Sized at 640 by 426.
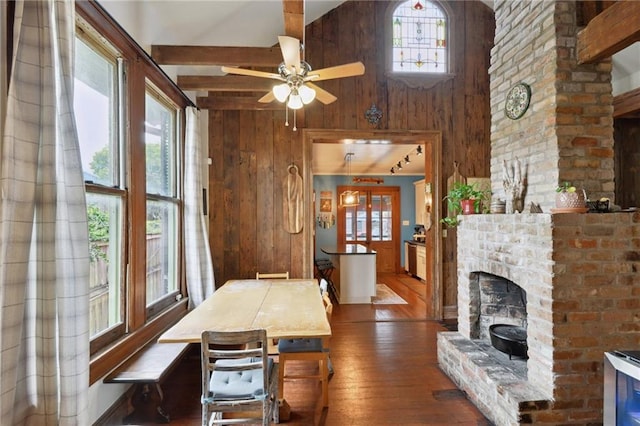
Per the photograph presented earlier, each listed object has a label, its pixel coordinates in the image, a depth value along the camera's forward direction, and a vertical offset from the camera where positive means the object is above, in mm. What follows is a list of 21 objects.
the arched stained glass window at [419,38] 4539 +2533
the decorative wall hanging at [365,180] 7466 +874
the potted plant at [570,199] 2084 +107
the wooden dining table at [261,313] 2168 -748
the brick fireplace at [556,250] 2084 -241
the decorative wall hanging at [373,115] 4449 +1411
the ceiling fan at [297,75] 2363 +1080
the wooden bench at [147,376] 2170 -1055
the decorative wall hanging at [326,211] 8023 +174
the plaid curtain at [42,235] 1394 -67
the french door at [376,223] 8273 -135
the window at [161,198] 3166 +228
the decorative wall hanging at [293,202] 4453 +227
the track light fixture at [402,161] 5709 +1199
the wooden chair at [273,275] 4160 -746
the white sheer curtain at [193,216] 3732 +38
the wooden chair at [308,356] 2463 -1054
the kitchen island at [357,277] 5328 -982
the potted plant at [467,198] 3093 +178
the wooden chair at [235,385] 1869 -1027
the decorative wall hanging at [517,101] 2621 +970
